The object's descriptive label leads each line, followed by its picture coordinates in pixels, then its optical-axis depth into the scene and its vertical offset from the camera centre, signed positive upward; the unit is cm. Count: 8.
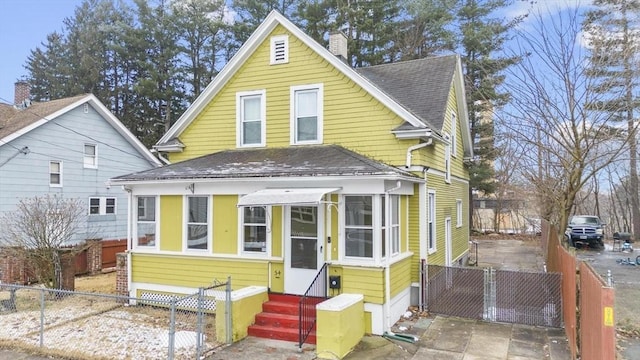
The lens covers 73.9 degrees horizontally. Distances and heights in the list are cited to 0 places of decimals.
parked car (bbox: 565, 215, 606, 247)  2295 -181
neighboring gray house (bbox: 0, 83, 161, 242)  1720 +202
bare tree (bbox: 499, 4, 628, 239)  1044 +270
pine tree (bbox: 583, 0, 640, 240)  1041 +337
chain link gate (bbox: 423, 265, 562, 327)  933 -221
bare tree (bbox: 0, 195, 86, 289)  1194 -114
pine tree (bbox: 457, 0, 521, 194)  2967 +1085
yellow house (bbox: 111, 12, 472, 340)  913 +35
